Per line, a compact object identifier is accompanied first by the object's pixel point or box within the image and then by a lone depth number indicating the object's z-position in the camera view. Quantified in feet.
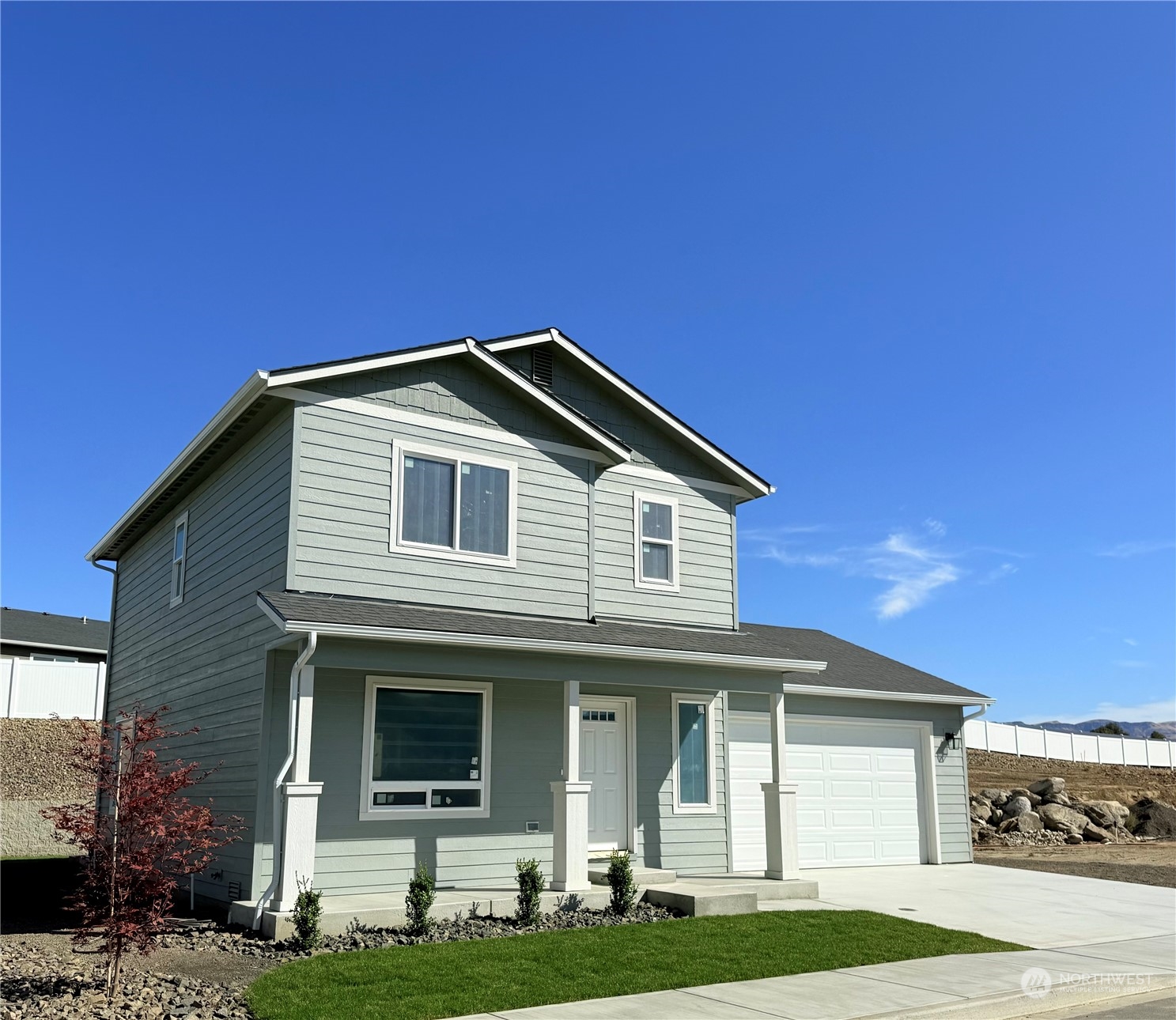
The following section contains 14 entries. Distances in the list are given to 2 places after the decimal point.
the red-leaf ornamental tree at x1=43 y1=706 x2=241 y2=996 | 25.08
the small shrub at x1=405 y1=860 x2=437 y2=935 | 33.81
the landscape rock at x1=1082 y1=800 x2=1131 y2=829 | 89.81
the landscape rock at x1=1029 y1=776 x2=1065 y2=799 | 93.59
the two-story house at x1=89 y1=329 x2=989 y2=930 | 38.96
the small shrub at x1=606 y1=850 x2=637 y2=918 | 38.27
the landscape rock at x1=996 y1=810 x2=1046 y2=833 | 83.15
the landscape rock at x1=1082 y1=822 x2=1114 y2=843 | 85.56
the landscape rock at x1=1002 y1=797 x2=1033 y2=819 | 86.43
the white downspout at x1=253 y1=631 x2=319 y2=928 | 34.91
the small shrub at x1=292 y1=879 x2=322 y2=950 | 31.76
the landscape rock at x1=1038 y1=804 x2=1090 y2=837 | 85.81
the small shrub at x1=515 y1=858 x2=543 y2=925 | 36.35
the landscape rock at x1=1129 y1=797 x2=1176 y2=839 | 89.56
